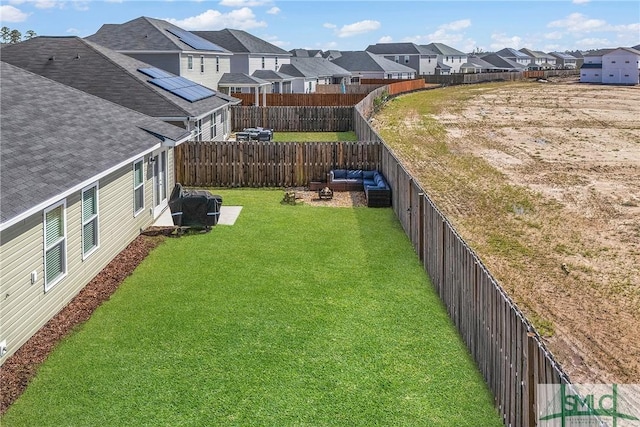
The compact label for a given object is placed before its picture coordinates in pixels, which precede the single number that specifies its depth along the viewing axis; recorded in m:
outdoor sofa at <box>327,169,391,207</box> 21.68
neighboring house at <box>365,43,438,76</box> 113.25
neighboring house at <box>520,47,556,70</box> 159.00
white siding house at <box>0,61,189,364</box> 9.50
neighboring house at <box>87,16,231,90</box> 39.00
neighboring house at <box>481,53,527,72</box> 132.99
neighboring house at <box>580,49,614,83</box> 88.11
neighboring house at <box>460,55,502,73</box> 130.70
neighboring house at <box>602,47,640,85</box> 84.50
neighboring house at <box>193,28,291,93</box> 56.66
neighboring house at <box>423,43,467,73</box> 123.43
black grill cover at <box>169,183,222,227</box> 16.36
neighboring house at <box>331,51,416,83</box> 88.50
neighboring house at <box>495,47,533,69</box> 151.50
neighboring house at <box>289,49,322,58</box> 111.74
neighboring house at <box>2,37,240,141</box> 24.69
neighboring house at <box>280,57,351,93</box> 63.45
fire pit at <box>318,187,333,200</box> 21.42
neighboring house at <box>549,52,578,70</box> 177.75
